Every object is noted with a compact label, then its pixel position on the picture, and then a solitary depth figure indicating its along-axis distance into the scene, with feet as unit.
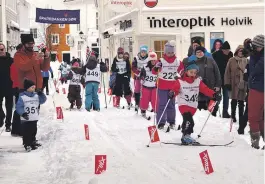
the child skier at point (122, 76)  51.19
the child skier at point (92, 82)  48.98
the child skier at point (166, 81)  35.14
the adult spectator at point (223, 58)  41.88
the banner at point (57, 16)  72.69
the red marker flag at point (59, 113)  40.11
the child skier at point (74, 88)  51.19
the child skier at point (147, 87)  41.24
